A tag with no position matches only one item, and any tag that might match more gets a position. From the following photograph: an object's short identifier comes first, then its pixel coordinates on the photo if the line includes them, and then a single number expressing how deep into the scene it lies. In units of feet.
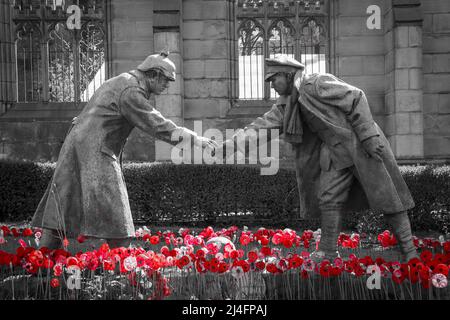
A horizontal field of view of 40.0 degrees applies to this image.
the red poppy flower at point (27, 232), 20.39
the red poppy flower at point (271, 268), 15.29
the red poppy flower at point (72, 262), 15.26
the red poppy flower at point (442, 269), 14.42
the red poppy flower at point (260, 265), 15.52
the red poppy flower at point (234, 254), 16.07
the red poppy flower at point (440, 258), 15.66
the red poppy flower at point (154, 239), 18.87
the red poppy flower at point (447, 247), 18.31
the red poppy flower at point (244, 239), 18.91
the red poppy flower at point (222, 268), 15.14
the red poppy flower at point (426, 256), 15.71
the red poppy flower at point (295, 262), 15.34
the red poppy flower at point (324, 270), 15.05
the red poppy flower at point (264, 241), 18.32
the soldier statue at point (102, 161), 17.53
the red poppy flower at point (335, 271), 15.01
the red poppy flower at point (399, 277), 14.57
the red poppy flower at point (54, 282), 14.62
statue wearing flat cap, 18.38
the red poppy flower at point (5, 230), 23.18
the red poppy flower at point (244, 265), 14.99
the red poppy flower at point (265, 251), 16.63
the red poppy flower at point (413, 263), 14.72
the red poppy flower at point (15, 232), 22.87
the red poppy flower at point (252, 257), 15.69
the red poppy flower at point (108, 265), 15.11
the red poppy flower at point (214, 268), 15.20
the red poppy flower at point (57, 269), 14.78
